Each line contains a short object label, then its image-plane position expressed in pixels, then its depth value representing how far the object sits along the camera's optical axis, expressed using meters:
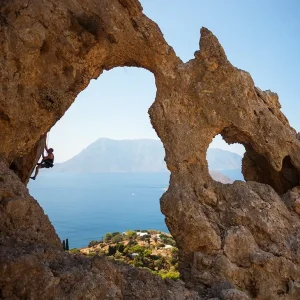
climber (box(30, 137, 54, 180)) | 16.17
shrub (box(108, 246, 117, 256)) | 34.34
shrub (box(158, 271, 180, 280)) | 23.12
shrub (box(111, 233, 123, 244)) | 47.62
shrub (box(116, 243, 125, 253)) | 35.82
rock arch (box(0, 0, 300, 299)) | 10.95
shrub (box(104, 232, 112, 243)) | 51.48
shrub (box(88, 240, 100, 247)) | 47.61
